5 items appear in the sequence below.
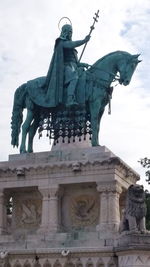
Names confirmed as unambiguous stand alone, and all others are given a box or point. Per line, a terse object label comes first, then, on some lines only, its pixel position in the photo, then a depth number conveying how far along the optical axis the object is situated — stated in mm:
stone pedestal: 21703
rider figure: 24641
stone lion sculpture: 21077
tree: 36656
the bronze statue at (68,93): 24328
